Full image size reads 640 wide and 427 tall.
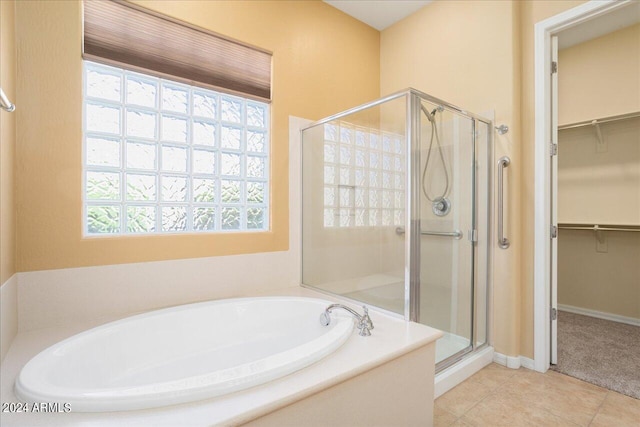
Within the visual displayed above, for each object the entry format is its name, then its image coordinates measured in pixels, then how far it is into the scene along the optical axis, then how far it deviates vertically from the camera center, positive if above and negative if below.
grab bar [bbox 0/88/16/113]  1.00 +0.37
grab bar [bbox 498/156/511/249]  2.14 +0.06
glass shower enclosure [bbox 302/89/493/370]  1.77 +0.01
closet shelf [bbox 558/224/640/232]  2.78 -0.14
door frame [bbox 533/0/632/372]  2.03 +0.14
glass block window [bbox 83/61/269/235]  1.74 +0.36
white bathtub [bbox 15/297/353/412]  0.91 -0.60
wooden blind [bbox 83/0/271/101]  1.67 +1.00
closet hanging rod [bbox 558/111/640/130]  2.74 +0.87
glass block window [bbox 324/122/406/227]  1.83 +0.24
